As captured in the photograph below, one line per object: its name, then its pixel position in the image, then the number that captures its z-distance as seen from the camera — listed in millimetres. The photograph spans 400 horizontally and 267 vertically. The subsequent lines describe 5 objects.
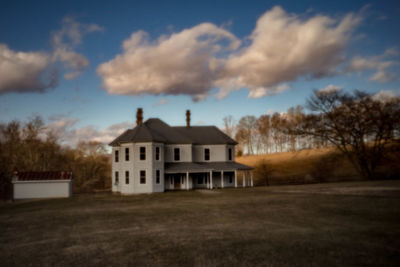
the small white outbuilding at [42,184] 30406
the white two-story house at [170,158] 31547
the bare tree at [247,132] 77000
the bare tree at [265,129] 77500
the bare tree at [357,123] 36906
